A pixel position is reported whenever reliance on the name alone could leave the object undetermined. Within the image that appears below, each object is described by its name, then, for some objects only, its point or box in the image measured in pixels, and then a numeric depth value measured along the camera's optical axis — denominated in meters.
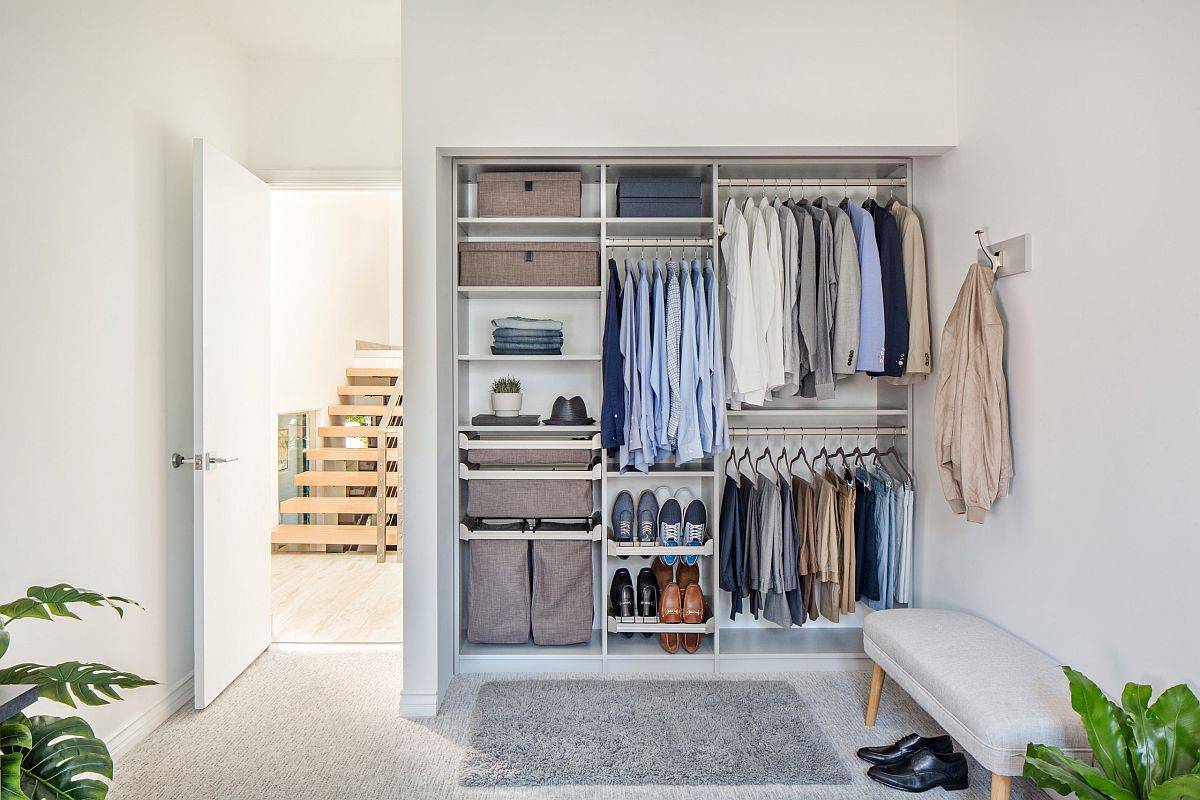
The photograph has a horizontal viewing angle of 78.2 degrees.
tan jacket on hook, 2.34
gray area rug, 2.26
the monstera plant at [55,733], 1.42
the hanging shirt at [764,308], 2.82
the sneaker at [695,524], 3.04
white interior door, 2.68
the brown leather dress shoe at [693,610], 3.01
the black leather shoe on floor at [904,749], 2.26
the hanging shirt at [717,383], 2.84
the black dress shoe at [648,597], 3.05
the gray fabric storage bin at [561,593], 3.04
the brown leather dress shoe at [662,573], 3.16
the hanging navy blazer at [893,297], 2.81
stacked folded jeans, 3.04
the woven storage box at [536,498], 2.99
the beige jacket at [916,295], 2.81
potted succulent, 3.09
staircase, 5.14
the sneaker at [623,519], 3.07
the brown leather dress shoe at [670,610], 3.02
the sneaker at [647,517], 3.05
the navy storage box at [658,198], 2.96
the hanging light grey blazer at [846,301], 2.80
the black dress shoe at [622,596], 3.05
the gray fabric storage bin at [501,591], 3.04
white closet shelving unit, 3.00
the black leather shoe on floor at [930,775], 2.17
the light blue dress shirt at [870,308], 2.79
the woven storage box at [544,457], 3.00
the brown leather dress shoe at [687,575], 3.14
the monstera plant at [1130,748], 1.50
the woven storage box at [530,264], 2.96
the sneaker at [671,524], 3.04
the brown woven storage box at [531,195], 2.97
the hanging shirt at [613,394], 2.88
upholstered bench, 1.75
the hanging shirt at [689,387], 2.82
